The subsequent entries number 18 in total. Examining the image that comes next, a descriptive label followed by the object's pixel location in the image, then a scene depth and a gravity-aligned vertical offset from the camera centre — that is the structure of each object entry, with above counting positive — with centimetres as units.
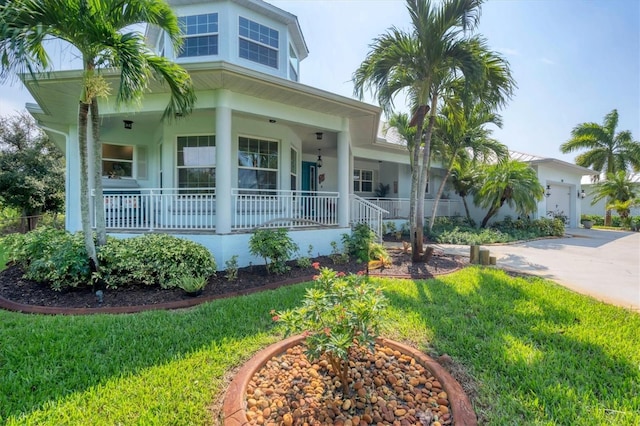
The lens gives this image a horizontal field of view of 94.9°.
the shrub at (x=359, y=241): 742 -87
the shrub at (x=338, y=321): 224 -92
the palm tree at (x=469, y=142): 1009 +242
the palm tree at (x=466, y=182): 1420 +126
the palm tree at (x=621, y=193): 1727 +86
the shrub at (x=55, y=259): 482 -88
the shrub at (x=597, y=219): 2208 -92
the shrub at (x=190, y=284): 482 -126
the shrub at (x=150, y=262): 500 -95
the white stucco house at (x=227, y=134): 639 +219
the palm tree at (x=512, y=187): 1224 +86
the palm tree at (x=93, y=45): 399 +240
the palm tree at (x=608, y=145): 1998 +432
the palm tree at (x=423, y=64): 633 +333
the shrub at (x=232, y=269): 577 -123
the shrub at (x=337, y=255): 714 -119
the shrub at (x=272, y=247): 595 -81
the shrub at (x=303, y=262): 661 -124
